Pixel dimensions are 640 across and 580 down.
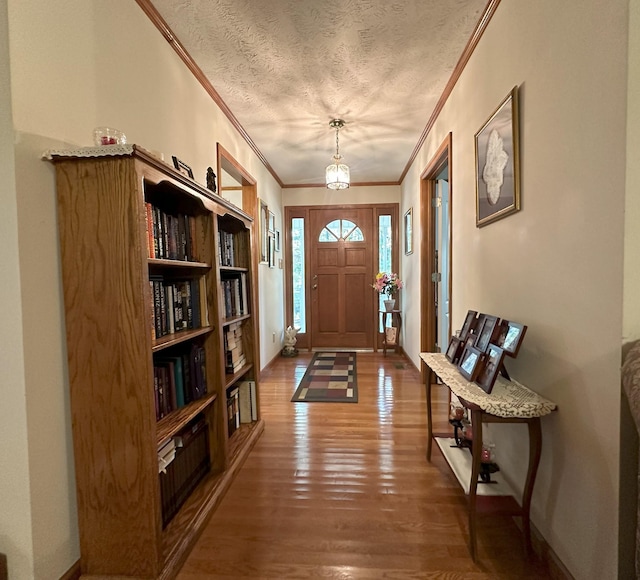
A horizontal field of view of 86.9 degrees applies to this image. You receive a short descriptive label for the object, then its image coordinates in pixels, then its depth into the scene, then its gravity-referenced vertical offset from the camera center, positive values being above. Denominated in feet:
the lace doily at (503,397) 3.91 -1.54
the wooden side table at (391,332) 15.37 -2.66
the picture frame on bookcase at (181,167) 5.28 +1.81
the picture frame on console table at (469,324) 5.82 -0.91
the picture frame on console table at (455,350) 5.74 -1.34
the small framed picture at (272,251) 13.85 +1.09
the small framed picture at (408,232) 13.58 +1.79
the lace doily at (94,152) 3.61 +1.37
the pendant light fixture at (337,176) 10.71 +3.17
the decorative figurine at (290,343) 15.76 -3.16
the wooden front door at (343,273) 16.71 +0.09
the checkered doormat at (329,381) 10.10 -3.67
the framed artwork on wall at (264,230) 12.46 +1.79
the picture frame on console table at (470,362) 4.63 -1.32
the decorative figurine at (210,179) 7.25 +2.14
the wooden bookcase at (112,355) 3.74 -0.86
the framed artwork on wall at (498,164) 4.82 +1.73
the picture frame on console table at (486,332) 4.89 -0.90
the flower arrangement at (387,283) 15.14 -0.41
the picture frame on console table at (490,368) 4.23 -1.25
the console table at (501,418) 3.92 -1.76
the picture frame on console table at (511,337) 4.22 -0.86
